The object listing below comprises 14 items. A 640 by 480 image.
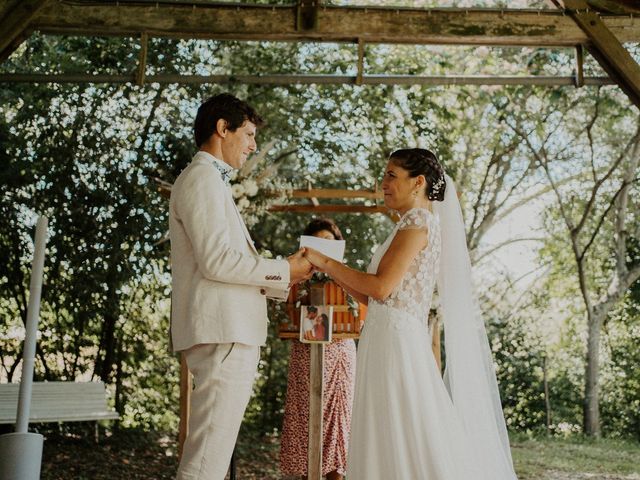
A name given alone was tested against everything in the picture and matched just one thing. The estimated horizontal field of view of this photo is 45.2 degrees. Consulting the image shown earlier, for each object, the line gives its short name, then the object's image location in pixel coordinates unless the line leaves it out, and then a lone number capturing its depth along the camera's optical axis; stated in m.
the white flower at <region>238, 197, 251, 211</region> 4.92
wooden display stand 3.65
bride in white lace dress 2.85
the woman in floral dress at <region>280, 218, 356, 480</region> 4.70
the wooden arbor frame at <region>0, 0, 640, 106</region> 4.40
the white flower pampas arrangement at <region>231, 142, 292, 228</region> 4.93
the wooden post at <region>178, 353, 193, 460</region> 4.60
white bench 4.95
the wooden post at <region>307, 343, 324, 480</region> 3.65
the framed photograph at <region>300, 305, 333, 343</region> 3.57
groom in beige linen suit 2.50
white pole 3.13
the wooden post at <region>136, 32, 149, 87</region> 4.43
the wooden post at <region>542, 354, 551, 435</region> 8.92
